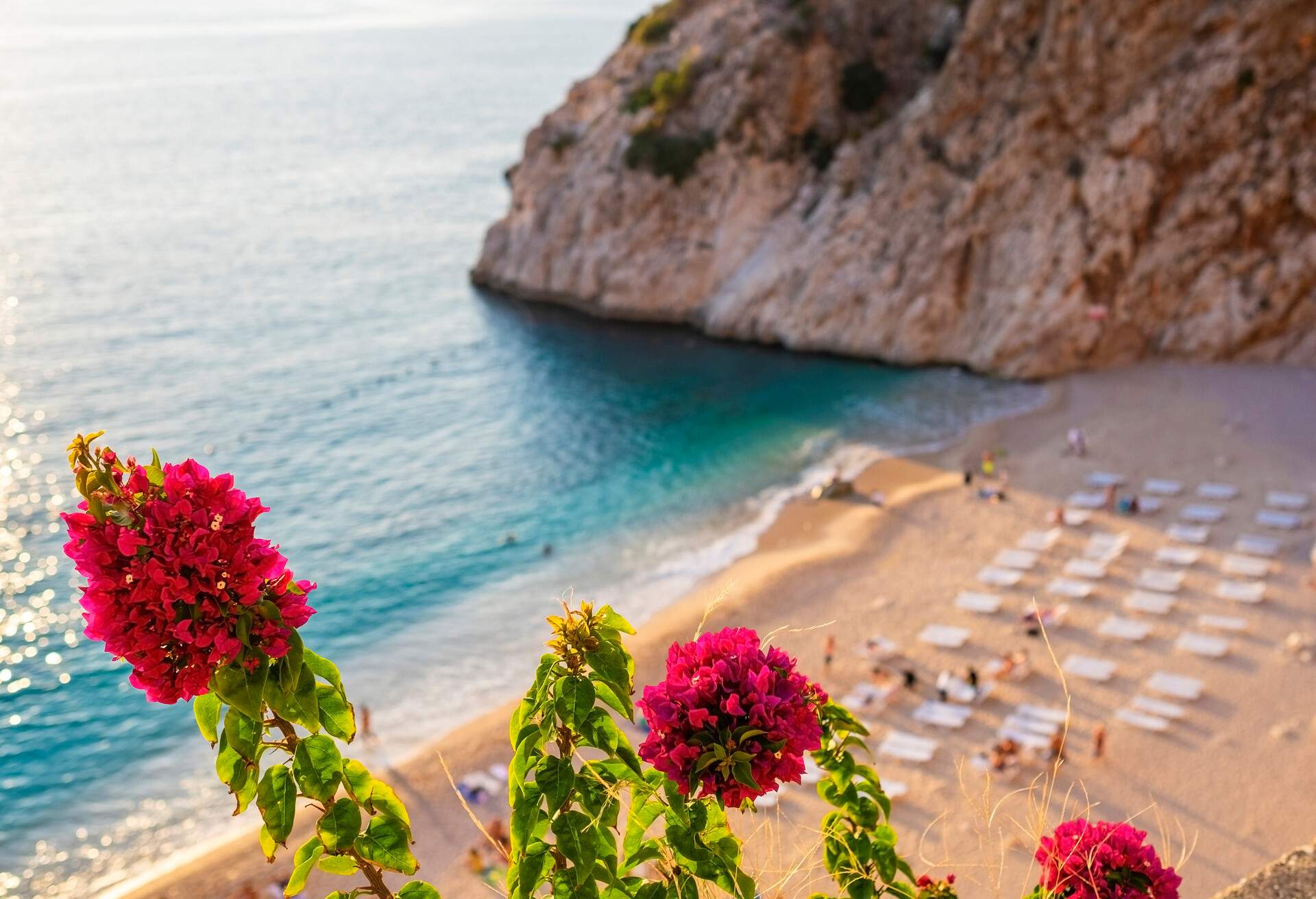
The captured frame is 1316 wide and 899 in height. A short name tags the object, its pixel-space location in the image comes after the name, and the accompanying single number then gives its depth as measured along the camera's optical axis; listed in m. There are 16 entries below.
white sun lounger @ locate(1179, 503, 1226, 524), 30.86
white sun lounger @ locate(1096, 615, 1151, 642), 25.33
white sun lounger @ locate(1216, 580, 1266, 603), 26.34
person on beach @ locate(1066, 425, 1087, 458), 36.19
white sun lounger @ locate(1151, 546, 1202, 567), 28.59
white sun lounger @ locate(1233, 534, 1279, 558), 28.52
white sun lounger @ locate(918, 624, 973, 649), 26.05
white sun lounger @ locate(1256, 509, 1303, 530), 29.75
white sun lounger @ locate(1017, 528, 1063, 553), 30.28
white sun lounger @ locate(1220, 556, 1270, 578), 27.55
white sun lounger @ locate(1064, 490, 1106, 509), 32.50
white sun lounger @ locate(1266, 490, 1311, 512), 30.78
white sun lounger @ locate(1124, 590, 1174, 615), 26.38
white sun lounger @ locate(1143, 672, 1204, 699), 22.91
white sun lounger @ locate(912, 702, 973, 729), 22.89
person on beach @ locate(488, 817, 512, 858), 20.30
